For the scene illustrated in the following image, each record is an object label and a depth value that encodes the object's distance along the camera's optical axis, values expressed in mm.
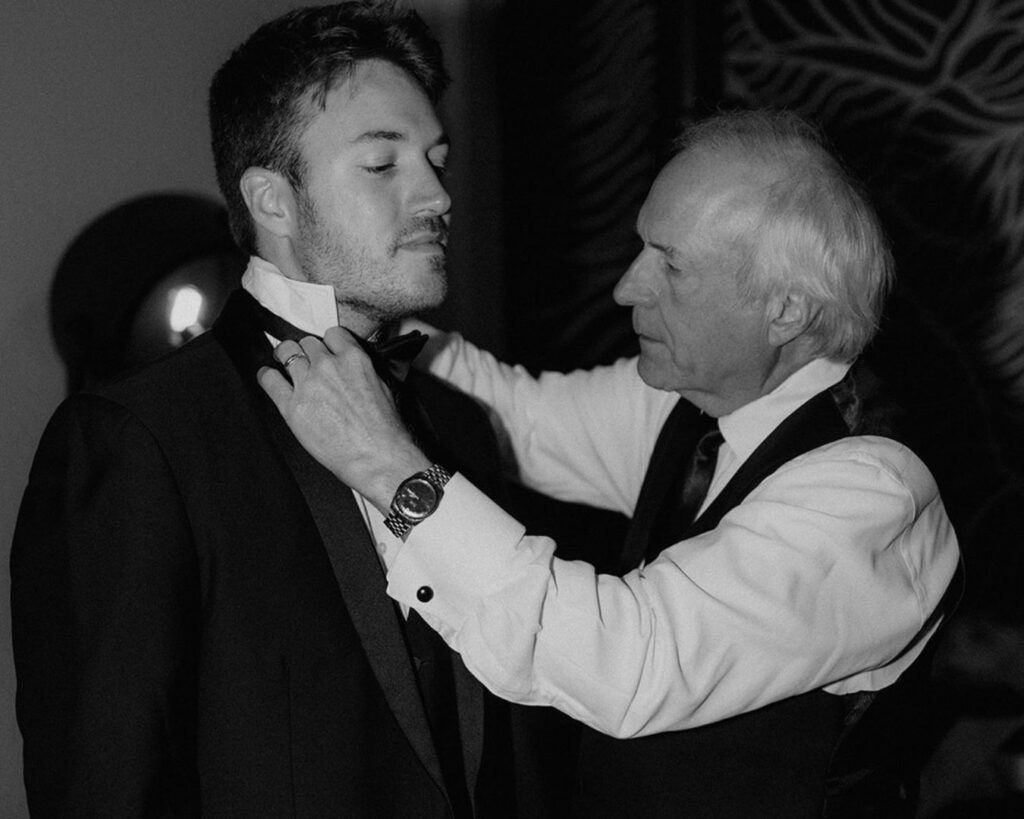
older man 1430
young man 1294
